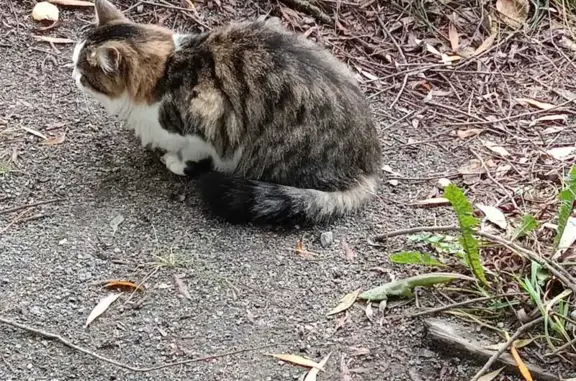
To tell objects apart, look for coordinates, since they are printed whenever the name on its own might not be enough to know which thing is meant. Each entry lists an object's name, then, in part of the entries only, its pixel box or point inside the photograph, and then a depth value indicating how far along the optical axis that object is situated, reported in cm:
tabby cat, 318
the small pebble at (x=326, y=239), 312
